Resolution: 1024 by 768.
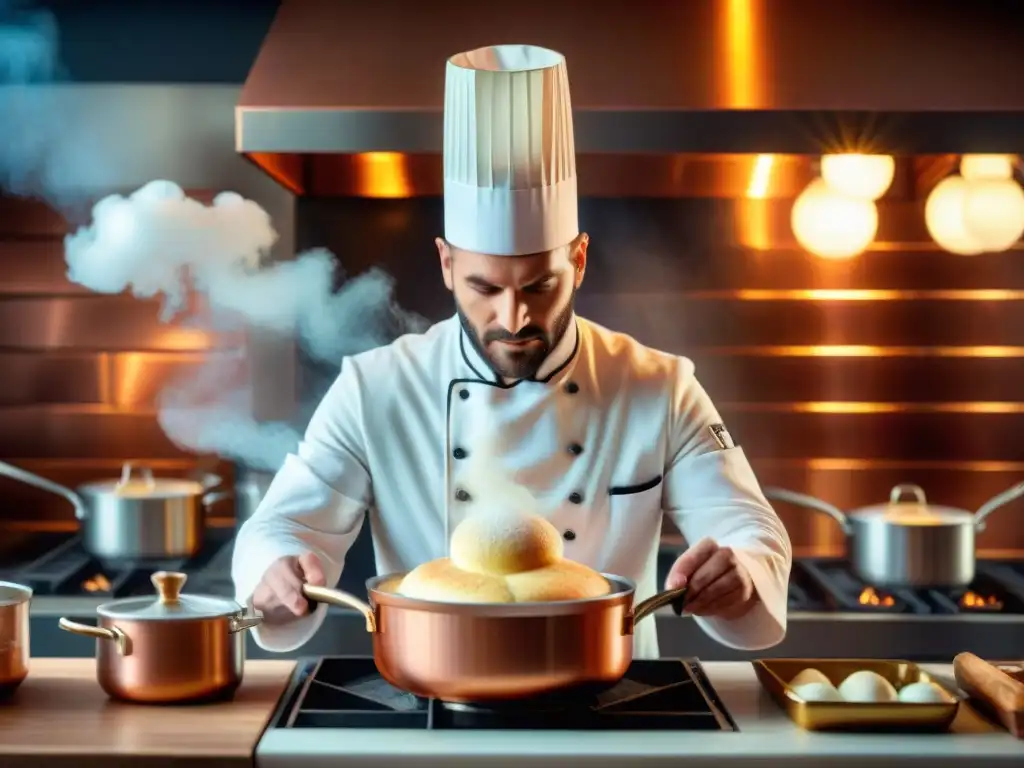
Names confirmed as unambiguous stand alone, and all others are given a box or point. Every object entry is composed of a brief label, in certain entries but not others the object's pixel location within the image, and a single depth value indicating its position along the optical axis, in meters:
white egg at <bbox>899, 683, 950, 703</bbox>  1.50
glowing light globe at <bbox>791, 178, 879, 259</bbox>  3.47
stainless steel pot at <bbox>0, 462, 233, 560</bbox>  3.13
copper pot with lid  1.55
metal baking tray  1.48
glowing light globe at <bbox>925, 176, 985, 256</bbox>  3.46
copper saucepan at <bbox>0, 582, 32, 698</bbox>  1.59
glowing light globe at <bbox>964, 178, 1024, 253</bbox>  3.44
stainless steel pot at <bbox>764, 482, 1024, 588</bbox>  3.05
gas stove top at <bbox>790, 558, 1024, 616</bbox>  3.01
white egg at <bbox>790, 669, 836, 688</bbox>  1.60
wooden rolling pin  1.50
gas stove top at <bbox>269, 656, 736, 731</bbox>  1.49
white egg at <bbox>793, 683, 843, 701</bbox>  1.51
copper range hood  2.66
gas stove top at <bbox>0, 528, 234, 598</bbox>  3.06
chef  2.17
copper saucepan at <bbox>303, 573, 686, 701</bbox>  1.40
